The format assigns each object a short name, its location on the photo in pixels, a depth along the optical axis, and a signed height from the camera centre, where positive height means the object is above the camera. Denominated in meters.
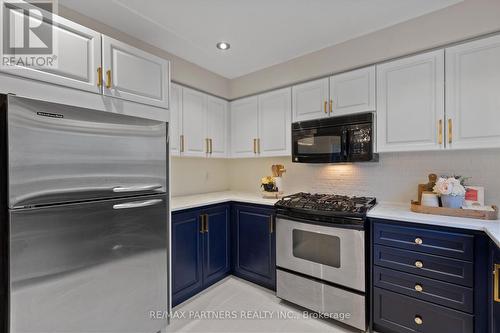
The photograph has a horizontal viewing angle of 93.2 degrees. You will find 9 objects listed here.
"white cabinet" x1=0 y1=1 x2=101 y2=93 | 1.26 +0.69
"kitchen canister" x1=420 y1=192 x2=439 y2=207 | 1.89 -0.28
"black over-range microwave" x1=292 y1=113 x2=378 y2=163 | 2.22 +0.26
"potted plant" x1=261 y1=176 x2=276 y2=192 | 2.86 -0.24
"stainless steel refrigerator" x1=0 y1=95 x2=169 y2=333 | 1.25 -0.34
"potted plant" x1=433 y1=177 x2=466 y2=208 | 1.82 -0.21
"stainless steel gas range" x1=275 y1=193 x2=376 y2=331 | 1.92 -0.81
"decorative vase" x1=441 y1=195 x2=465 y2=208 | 1.82 -0.28
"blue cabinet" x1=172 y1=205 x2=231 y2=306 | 2.20 -0.86
